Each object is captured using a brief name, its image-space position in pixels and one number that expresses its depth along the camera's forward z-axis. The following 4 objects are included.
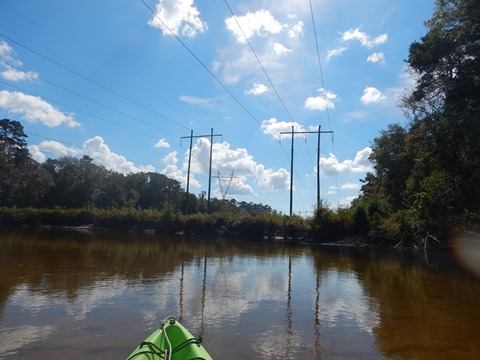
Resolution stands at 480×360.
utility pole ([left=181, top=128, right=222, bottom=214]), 52.37
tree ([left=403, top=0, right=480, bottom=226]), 19.45
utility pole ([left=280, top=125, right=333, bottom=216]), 42.99
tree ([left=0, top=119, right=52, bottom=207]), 67.44
